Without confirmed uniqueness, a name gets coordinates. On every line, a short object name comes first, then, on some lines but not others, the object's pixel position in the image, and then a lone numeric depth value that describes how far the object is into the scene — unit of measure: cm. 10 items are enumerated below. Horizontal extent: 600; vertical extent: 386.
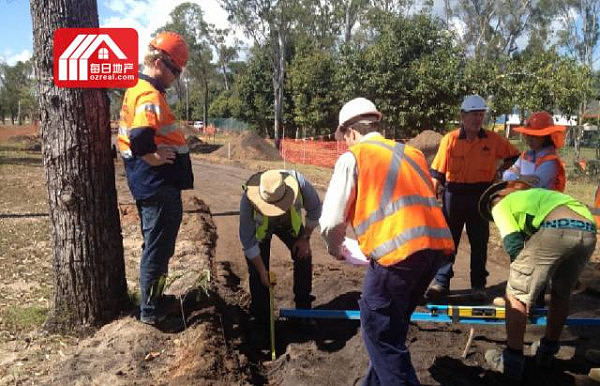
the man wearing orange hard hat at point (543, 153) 442
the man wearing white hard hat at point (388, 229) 268
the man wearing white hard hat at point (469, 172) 500
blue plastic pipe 417
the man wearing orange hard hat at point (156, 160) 360
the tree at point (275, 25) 2836
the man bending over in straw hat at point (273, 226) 389
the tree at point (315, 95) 2877
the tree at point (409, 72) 1922
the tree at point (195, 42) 4556
